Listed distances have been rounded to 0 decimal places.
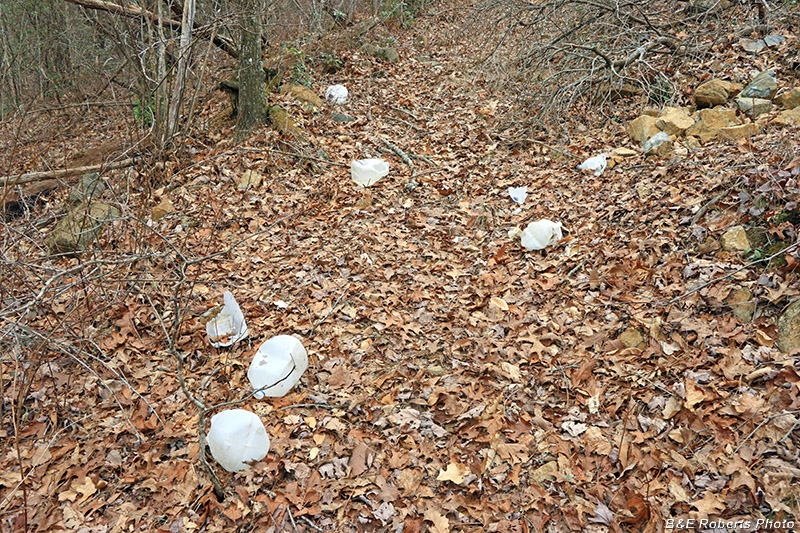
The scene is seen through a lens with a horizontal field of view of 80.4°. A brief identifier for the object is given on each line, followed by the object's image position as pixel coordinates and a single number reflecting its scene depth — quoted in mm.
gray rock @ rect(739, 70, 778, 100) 5047
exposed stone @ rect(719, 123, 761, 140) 4539
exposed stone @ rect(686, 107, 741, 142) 4875
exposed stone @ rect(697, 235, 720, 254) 3451
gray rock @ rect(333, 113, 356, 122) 7227
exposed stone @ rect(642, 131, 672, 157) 4914
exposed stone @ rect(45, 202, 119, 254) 4738
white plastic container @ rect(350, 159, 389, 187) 5795
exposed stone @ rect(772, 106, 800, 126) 4486
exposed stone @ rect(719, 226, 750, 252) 3330
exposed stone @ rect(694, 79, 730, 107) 5305
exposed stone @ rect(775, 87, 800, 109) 4734
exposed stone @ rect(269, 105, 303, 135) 6391
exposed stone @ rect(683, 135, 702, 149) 4836
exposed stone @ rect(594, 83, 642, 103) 6234
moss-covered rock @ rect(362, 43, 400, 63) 9686
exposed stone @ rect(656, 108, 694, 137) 5129
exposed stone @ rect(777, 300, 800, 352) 2680
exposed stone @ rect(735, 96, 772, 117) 4898
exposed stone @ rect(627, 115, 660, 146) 5297
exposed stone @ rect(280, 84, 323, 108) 7352
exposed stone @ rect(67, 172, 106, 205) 5422
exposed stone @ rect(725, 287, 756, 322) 2961
